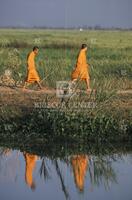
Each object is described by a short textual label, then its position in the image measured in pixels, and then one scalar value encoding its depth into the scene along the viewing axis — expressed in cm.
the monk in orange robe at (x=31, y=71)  2064
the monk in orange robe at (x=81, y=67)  2027
